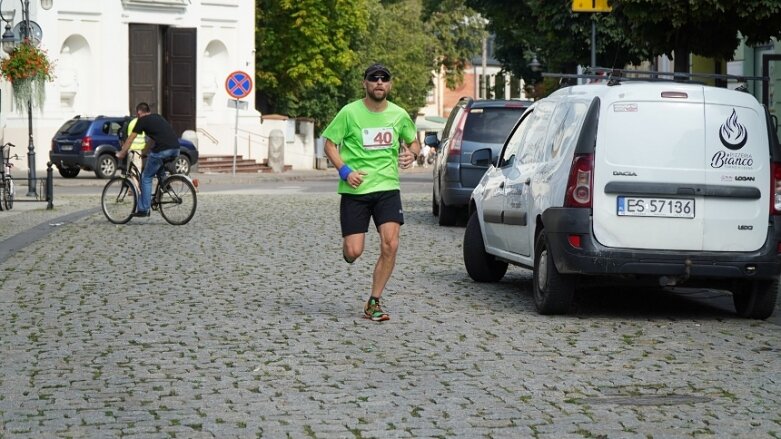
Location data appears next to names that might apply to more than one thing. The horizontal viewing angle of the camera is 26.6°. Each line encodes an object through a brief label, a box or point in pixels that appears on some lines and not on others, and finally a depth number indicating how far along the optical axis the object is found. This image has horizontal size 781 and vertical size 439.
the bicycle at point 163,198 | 22.62
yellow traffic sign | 27.66
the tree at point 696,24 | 22.95
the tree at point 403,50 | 85.31
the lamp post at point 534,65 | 52.38
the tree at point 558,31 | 34.72
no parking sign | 45.62
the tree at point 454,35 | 97.94
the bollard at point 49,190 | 27.20
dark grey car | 21.94
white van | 11.27
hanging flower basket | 31.38
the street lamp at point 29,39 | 29.59
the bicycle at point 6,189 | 26.48
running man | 11.39
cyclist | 22.58
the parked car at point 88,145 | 43.50
